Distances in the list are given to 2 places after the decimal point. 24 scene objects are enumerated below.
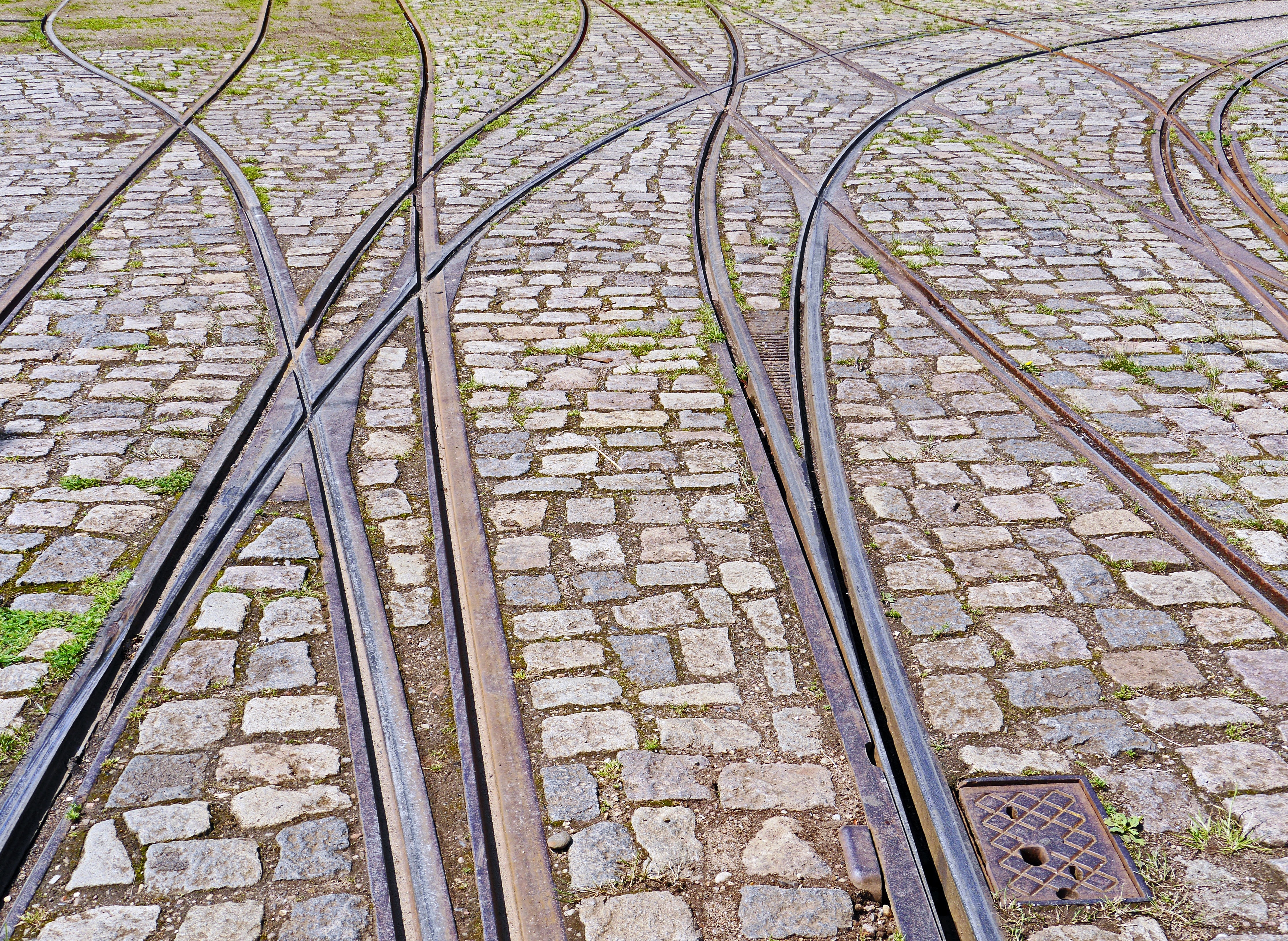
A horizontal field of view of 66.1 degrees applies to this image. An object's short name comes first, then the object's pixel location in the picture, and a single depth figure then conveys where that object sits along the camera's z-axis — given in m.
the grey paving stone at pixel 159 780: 2.48
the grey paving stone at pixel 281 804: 2.45
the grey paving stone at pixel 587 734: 2.68
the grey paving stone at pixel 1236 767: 2.58
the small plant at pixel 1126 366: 4.58
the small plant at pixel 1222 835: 2.41
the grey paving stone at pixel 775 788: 2.54
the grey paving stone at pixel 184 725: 2.63
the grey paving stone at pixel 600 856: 2.34
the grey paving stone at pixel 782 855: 2.38
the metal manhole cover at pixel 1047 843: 2.33
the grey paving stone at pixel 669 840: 2.38
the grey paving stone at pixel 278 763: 2.56
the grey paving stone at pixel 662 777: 2.56
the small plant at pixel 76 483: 3.69
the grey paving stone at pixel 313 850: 2.32
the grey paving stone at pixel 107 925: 2.16
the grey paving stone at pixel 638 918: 2.22
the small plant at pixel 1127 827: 2.44
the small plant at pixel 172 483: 3.65
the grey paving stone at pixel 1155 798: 2.49
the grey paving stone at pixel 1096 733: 2.70
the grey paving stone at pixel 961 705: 2.78
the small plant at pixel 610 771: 2.61
